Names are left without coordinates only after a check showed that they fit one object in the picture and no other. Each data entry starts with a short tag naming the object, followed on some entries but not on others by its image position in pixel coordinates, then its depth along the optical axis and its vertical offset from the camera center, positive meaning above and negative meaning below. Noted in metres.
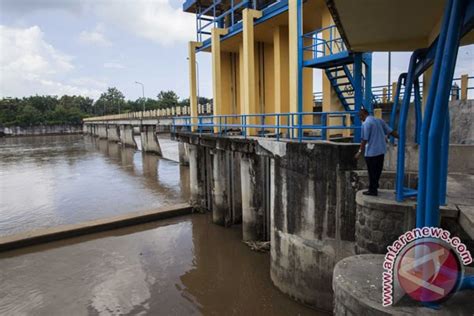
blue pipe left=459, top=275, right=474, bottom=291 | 3.36 -1.76
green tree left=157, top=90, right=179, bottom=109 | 93.00 +9.01
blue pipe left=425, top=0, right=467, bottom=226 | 3.10 +0.06
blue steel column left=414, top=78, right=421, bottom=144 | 5.50 +0.31
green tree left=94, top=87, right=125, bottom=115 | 111.55 +9.62
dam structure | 3.71 -0.75
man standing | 5.33 -0.41
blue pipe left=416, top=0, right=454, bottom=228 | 3.33 -0.09
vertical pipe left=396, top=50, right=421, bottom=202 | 5.08 -0.13
